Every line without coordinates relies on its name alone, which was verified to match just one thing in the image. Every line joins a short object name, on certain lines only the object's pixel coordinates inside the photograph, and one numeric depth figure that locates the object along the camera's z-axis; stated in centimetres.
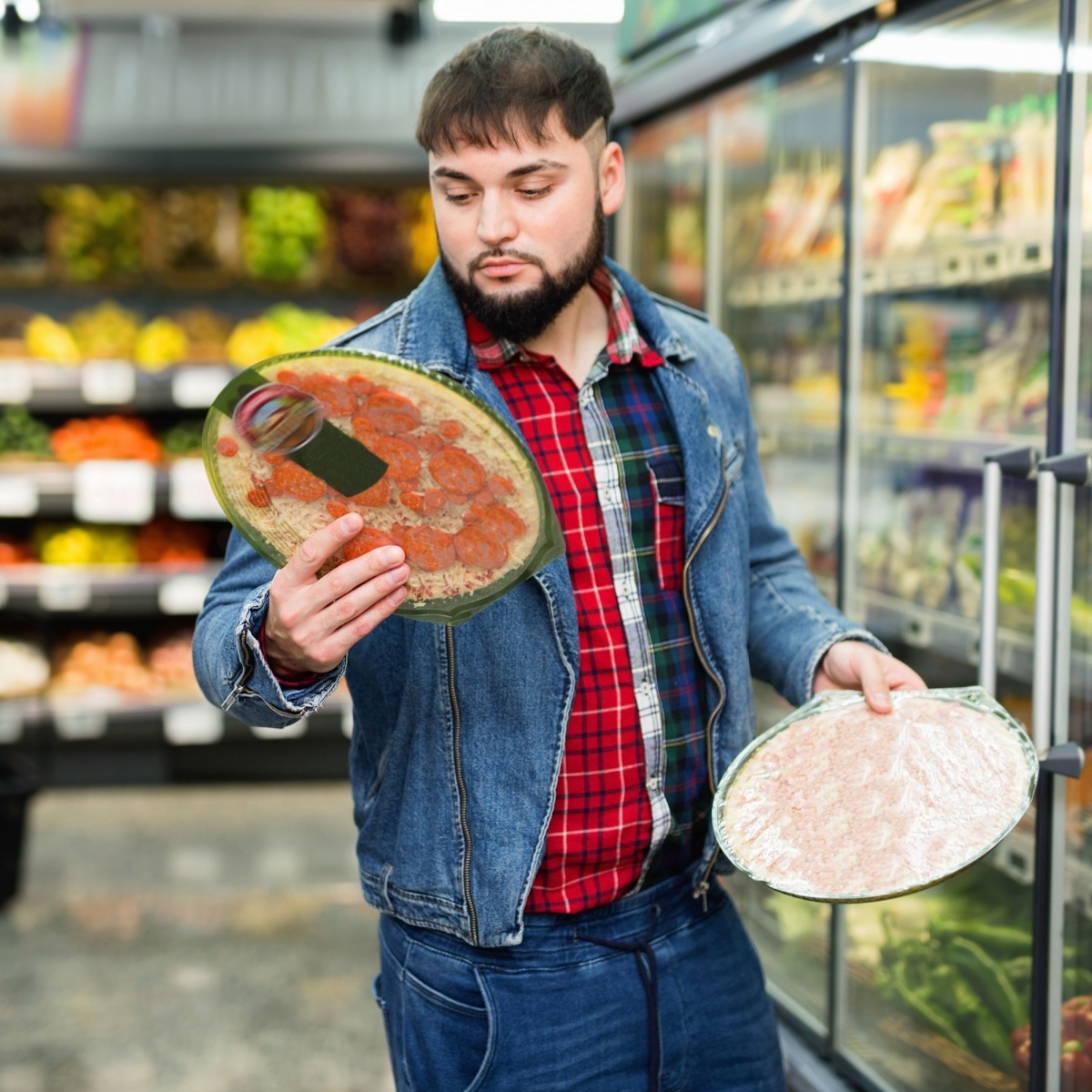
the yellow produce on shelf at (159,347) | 544
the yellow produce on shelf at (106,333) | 551
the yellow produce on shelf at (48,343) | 538
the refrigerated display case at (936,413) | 207
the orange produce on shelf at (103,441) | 538
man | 151
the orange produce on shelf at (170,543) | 552
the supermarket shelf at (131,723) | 515
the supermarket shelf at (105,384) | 525
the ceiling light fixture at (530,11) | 537
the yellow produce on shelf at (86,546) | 540
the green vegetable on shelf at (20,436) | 534
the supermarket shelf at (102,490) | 523
